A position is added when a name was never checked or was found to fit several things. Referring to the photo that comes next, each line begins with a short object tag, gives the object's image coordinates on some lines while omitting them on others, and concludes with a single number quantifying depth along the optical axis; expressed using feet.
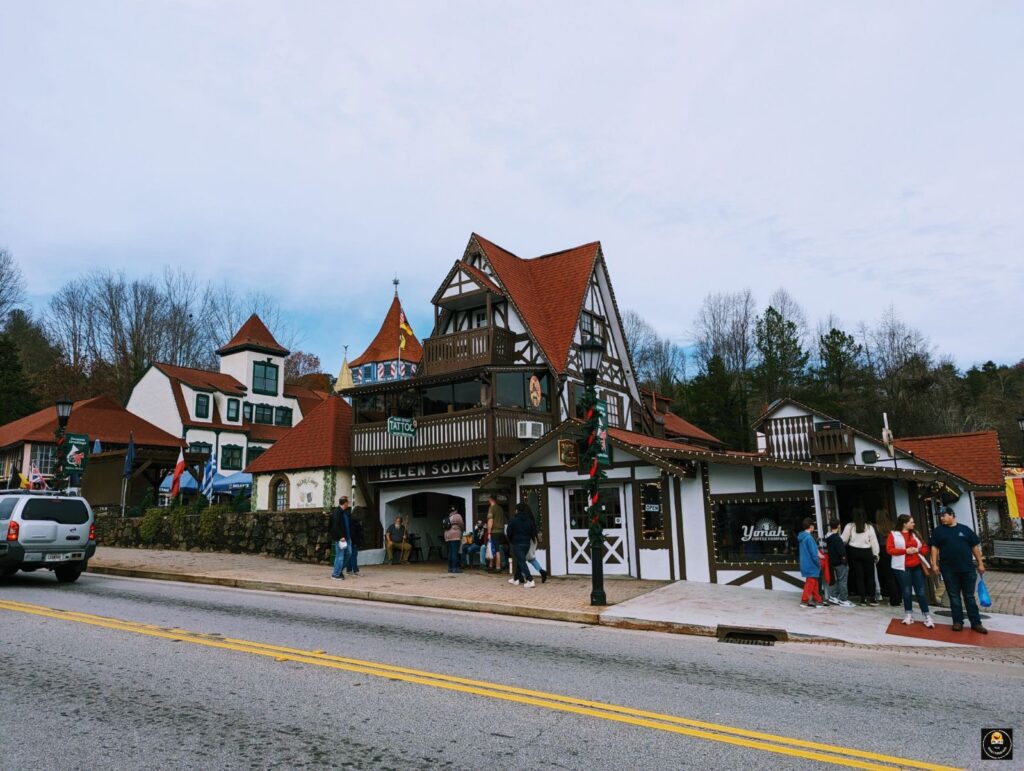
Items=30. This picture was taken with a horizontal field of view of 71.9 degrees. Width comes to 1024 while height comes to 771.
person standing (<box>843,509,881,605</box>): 43.93
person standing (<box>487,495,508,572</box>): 58.95
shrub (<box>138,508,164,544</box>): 79.46
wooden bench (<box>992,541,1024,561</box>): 73.05
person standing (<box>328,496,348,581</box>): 52.42
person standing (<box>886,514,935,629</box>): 37.14
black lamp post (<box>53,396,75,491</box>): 66.13
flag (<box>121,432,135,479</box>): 87.84
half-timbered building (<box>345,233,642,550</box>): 70.33
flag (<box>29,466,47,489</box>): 100.97
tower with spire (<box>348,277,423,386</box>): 117.29
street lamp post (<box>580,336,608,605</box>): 40.88
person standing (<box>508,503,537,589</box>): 50.21
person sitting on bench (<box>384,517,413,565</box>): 72.18
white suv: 43.39
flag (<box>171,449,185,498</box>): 84.99
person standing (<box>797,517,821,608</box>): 42.34
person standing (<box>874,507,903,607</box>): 43.42
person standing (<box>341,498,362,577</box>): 53.01
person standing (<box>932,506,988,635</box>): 34.24
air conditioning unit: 69.46
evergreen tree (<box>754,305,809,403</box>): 152.05
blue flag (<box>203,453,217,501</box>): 83.25
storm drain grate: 33.19
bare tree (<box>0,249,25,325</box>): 151.02
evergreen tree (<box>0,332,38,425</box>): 137.39
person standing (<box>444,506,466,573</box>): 59.72
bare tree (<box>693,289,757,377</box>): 163.43
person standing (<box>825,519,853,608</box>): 42.61
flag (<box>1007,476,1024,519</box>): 77.20
